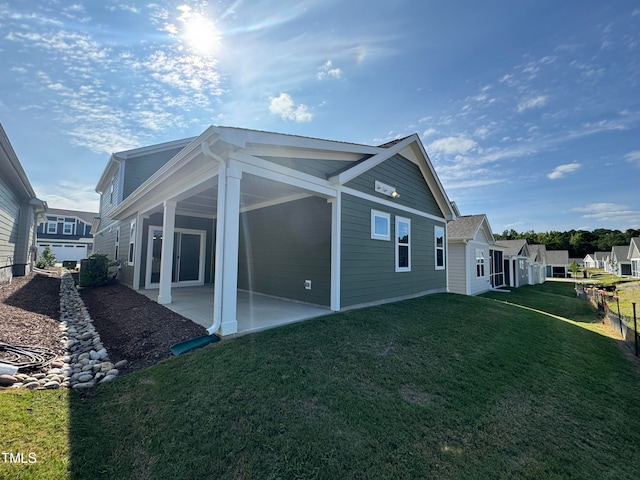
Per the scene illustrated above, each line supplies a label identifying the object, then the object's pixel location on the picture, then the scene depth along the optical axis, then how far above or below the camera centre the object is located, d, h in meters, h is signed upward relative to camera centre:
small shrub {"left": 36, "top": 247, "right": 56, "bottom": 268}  19.80 -0.38
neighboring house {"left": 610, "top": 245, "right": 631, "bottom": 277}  43.91 -0.42
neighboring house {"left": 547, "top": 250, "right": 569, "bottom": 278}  45.72 -0.91
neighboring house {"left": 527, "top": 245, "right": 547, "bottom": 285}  27.00 -0.64
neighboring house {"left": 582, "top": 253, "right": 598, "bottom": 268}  59.91 -0.41
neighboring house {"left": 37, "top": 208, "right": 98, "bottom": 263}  27.53 +2.03
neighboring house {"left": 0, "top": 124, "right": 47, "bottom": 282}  7.45 +1.54
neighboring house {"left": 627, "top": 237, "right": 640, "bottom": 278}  39.10 +0.55
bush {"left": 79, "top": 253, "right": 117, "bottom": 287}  9.44 -0.62
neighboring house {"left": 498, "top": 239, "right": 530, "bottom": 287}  21.66 -0.36
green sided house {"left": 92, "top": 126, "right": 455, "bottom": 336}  4.30 +0.91
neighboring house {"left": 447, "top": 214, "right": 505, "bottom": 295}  13.88 +0.21
